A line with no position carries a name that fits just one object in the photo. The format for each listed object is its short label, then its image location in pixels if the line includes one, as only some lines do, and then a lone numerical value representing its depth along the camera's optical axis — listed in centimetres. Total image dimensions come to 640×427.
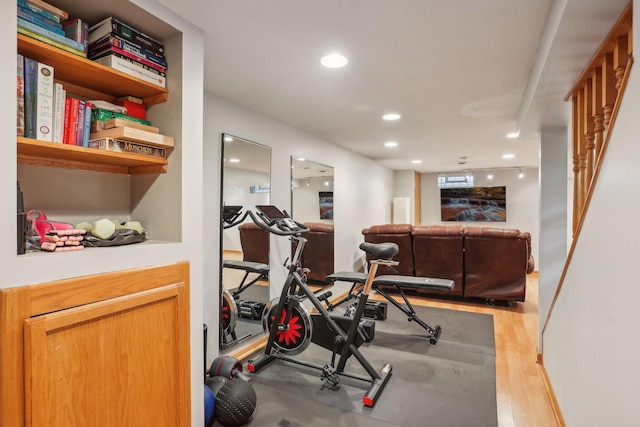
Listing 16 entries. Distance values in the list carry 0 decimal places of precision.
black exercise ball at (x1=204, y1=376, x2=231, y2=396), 210
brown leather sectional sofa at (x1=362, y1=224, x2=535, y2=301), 440
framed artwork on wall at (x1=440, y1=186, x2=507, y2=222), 793
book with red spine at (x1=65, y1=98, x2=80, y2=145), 146
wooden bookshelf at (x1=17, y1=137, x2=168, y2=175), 133
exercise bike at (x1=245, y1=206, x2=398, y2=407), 250
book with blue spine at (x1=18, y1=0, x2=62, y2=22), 126
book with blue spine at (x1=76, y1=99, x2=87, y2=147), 149
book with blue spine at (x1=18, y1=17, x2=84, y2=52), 125
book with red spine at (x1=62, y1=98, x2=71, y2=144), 143
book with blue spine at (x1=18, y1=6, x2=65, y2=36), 125
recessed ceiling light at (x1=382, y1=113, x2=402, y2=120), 336
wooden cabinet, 114
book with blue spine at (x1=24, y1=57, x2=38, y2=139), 127
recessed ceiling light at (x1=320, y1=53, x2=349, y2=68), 210
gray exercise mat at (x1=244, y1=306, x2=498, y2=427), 216
